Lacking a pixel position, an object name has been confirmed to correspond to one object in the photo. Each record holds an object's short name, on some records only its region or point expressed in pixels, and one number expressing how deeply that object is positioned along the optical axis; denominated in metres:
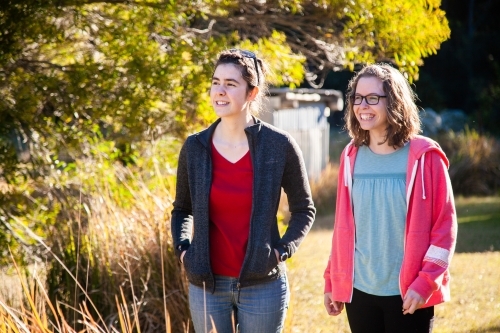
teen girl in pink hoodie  5.32
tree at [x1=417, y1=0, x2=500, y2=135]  46.38
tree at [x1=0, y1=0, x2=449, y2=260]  11.35
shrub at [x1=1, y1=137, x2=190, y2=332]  9.23
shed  26.10
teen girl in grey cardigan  5.58
